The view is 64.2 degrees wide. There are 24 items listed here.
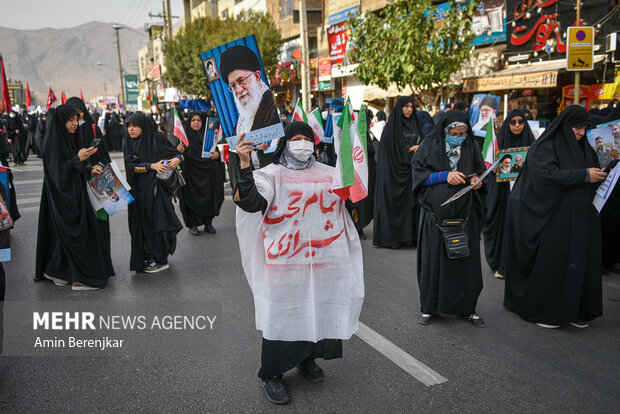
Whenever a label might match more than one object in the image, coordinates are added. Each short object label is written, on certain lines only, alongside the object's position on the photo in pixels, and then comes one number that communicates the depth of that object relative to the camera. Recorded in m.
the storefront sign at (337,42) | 21.44
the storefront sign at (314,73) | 24.91
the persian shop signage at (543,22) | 11.12
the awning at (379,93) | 17.05
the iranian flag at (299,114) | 6.52
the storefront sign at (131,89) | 44.16
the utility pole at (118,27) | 48.53
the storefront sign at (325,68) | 23.39
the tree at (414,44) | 11.12
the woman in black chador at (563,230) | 3.94
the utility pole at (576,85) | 7.92
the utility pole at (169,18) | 33.78
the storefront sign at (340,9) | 21.00
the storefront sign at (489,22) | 13.49
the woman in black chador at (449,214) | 4.04
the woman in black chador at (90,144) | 5.13
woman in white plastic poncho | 2.91
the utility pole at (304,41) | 16.08
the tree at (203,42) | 24.06
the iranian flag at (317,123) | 6.61
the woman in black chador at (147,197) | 5.67
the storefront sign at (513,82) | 11.04
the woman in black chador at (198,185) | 7.69
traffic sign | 7.95
